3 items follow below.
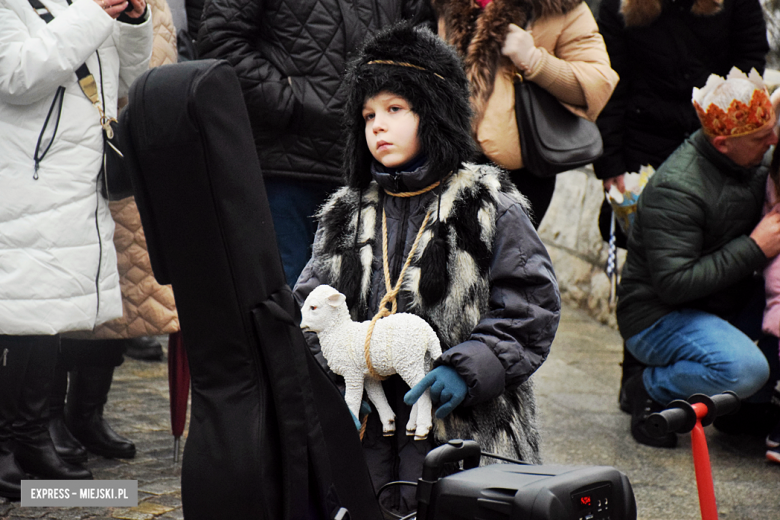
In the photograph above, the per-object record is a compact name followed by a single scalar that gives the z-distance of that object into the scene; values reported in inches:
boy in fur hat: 228.2
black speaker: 203.9
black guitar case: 208.1
